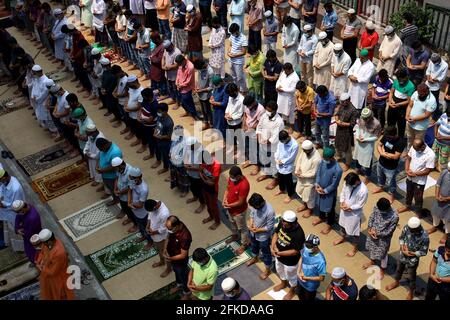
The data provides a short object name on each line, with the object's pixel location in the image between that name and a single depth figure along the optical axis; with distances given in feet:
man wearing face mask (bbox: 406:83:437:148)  33.81
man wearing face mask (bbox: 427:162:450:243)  29.22
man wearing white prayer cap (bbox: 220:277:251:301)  24.25
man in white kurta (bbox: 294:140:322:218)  31.50
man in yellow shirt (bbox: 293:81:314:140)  36.40
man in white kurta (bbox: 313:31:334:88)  39.96
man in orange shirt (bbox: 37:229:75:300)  28.27
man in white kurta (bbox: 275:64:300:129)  37.27
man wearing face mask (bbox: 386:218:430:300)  26.32
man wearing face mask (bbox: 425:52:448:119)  36.68
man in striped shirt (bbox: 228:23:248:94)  42.19
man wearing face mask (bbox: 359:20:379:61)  41.73
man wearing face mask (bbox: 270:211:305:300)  27.07
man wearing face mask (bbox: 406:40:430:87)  38.19
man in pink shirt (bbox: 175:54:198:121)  40.57
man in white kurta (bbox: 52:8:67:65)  48.65
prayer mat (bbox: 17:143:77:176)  41.57
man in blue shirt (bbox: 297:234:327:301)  25.79
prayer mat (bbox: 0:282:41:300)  31.24
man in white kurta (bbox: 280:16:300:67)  42.63
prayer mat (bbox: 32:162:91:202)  39.11
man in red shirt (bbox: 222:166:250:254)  29.91
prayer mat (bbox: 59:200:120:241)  35.78
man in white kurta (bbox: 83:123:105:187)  34.96
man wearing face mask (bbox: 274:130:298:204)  32.33
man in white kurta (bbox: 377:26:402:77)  39.88
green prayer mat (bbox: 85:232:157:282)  32.65
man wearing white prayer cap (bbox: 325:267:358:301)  24.47
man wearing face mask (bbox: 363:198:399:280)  27.45
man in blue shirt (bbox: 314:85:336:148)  35.17
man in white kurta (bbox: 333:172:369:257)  29.09
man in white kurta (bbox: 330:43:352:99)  38.58
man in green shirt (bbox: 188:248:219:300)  26.40
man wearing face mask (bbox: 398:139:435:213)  30.63
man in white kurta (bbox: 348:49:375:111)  37.37
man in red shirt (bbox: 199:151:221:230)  32.24
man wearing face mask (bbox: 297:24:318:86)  41.53
